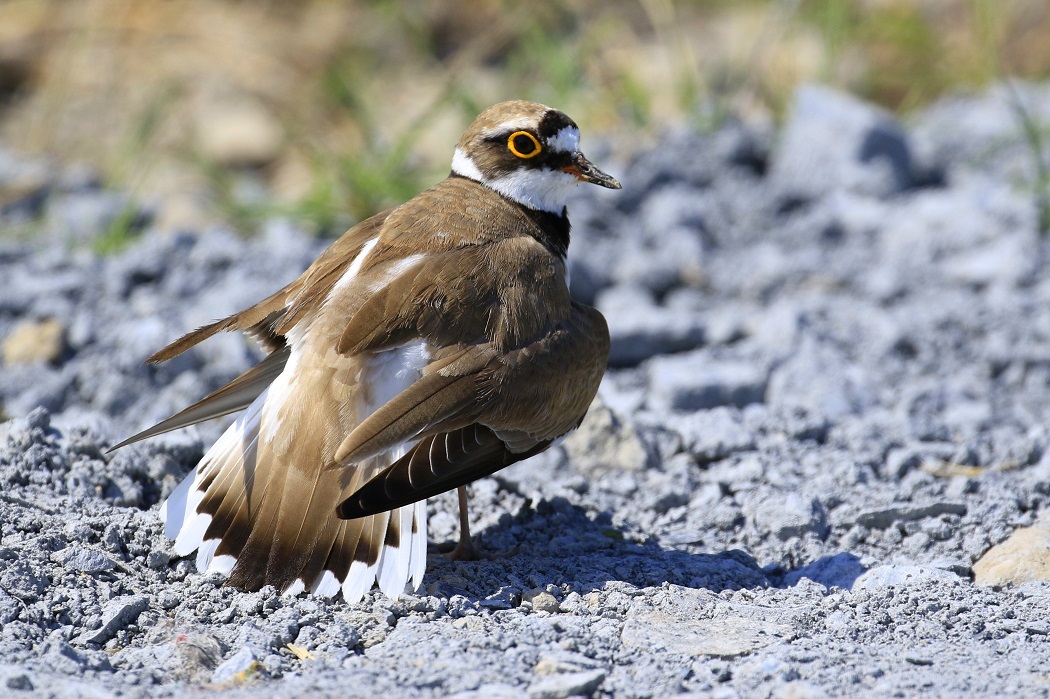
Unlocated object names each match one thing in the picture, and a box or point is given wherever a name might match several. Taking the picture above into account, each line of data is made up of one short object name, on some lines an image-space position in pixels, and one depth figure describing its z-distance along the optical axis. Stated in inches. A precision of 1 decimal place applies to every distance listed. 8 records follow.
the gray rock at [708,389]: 381.1
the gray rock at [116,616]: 233.6
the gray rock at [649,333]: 418.0
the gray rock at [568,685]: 209.9
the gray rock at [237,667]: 219.6
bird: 249.0
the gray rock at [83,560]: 252.5
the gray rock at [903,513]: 301.6
